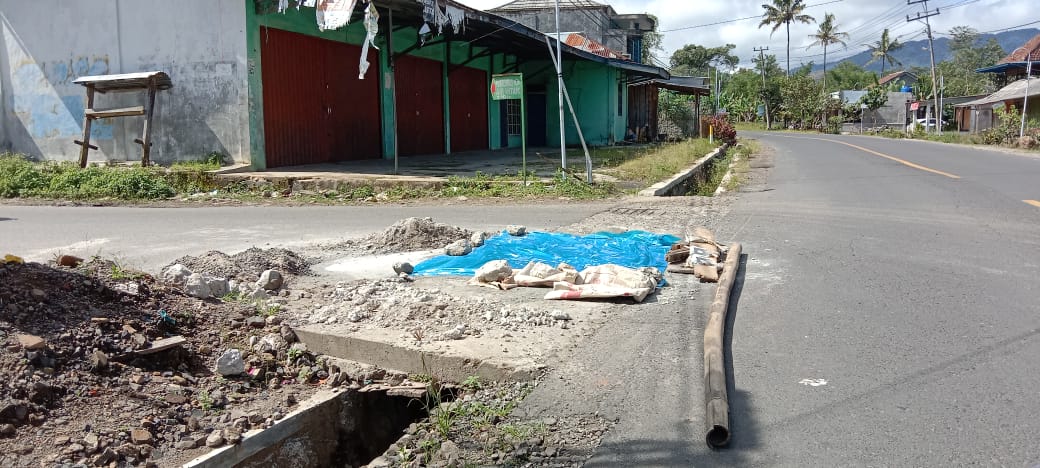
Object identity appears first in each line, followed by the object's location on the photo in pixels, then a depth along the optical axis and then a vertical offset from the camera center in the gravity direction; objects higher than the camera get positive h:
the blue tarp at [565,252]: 7.20 -1.04
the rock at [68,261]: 5.96 -0.84
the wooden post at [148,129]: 15.38 +0.52
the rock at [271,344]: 5.02 -1.28
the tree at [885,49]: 91.81 +12.17
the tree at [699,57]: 104.94 +12.94
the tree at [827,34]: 81.56 +12.39
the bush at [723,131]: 35.25 +0.90
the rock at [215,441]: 3.73 -1.42
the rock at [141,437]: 3.66 -1.37
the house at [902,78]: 92.51 +8.60
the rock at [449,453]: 3.50 -1.43
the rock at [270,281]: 6.17 -1.05
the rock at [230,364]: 4.59 -1.28
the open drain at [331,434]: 3.88 -1.60
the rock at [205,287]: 5.68 -1.01
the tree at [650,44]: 57.47 +9.39
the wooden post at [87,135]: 15.85 +0.42
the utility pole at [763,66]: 72.75 +8.34
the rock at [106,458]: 3.44 -1.39
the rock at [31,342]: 4.03 -1.00
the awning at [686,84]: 32.97 +2.97
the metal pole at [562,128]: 13.89 +0.45
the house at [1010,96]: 38.81 +2.77
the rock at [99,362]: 4.16 -1.14
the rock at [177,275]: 5.81 -0.94
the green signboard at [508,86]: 13.16 +1.15
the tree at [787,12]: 74.69 +13.65
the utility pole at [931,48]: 49.54 +6.80
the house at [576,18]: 39.75 +7.08
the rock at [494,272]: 6.46 -1.04
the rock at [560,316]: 5.44 -1.19
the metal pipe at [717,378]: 3.42 -1.18
